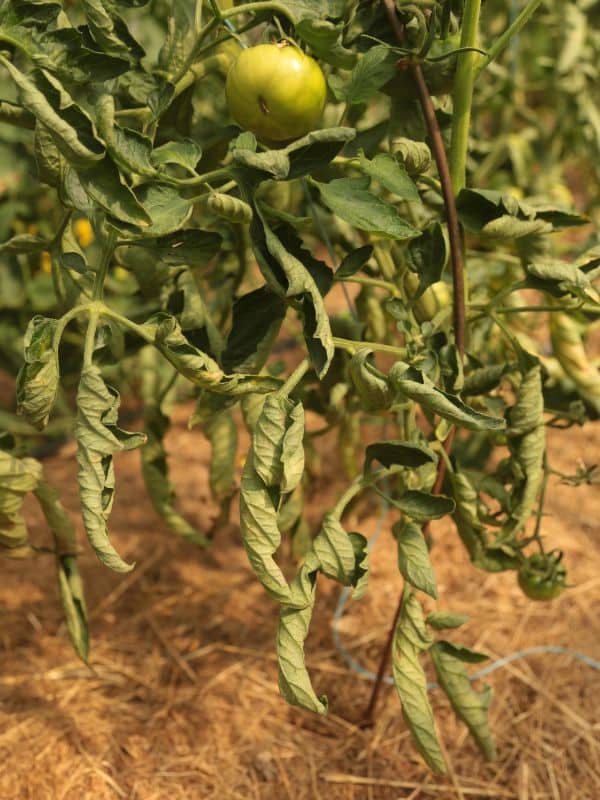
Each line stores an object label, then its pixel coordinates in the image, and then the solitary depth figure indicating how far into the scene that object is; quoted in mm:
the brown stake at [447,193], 922
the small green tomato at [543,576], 1300
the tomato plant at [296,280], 834
